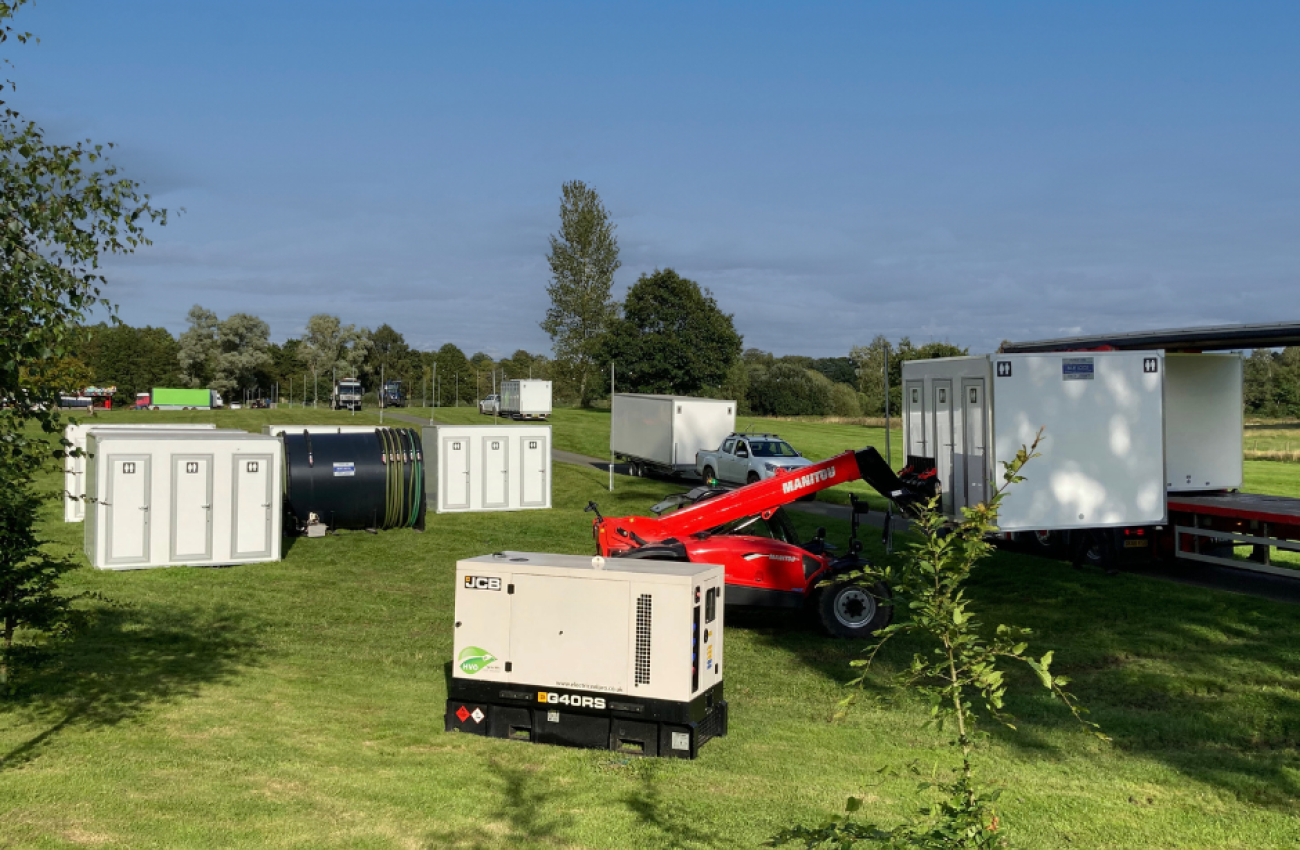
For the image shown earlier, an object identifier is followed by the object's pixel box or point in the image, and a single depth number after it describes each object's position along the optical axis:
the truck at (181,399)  91.50
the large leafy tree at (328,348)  114.44
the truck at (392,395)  94.88
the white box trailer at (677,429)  35.16
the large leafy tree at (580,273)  83.44
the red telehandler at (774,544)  13.72
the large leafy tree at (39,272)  6.47
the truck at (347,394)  83.94
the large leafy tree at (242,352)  106.81
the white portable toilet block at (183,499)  18.61
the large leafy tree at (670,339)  67.25
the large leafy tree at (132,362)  101.88
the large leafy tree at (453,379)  117.62
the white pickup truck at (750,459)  29.98
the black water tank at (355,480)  23.30
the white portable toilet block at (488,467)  28.03
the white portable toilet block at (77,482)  24.89
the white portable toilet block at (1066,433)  15.15
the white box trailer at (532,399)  63.97
